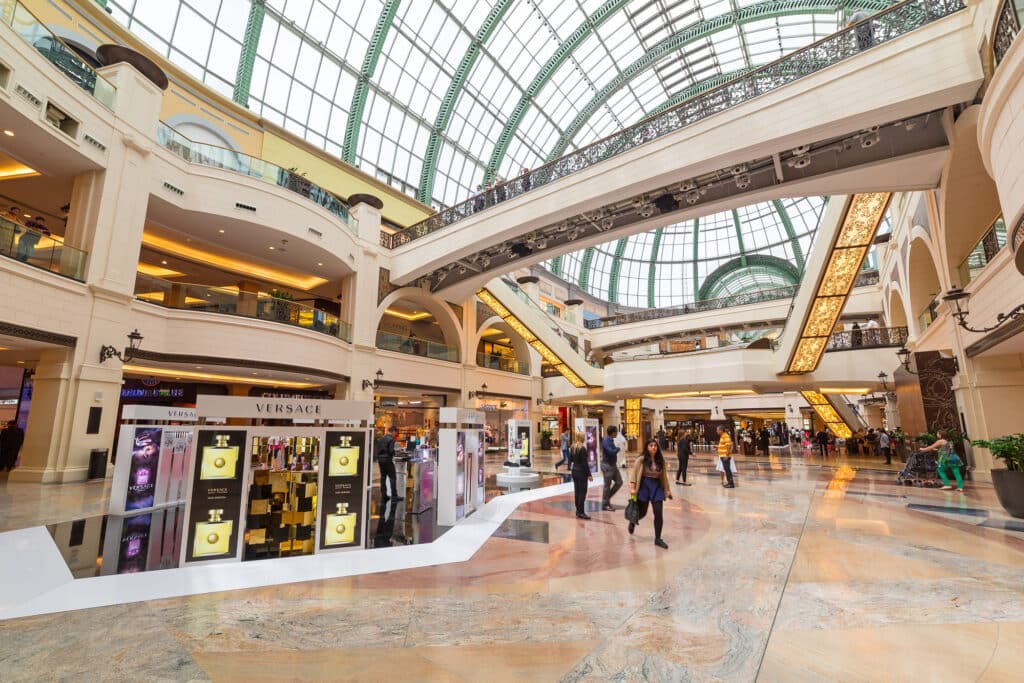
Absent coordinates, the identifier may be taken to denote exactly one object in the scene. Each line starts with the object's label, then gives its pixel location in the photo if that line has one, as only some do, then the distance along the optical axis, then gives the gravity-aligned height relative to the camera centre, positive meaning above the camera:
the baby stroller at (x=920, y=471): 12.21 -1.12
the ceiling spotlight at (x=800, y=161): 12.55 +6.96
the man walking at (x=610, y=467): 8.95 -0.69
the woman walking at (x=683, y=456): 13.40 -0.71
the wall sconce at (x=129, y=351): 12.63 +2.28
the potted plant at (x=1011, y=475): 7.45 -0.76
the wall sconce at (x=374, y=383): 20.47 +2.17
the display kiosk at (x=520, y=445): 17.47 -0.47
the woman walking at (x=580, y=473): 8.55 -0.73
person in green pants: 11.45 -0.73
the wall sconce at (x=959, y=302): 8.83 +2.79
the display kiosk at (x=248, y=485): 5.89 -0.66
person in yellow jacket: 12.55 -0.66
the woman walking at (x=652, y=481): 6.50 -0.70
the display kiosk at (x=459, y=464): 8.33 -0.59
